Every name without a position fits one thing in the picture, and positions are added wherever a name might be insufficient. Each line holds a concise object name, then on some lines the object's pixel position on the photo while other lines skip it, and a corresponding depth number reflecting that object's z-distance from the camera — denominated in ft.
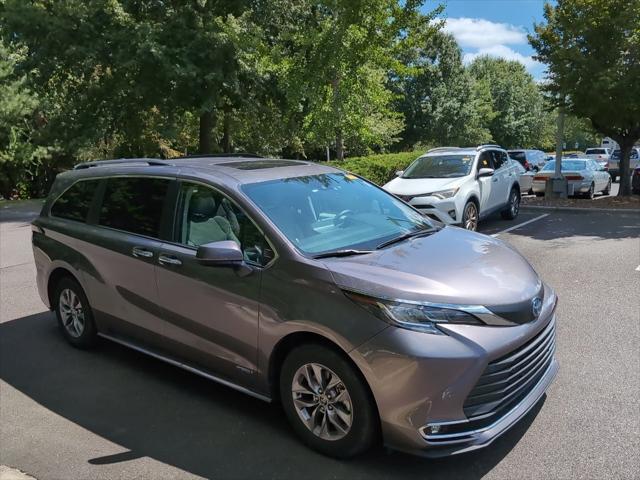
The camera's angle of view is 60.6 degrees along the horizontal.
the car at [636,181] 56.29
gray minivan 9.53
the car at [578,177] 54.19
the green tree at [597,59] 41.91
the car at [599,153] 110.21
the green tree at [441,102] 132.46
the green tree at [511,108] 164.76
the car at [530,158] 85.85
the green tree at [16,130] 64.08
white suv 31.24
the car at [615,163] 85.87
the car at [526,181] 55.26
